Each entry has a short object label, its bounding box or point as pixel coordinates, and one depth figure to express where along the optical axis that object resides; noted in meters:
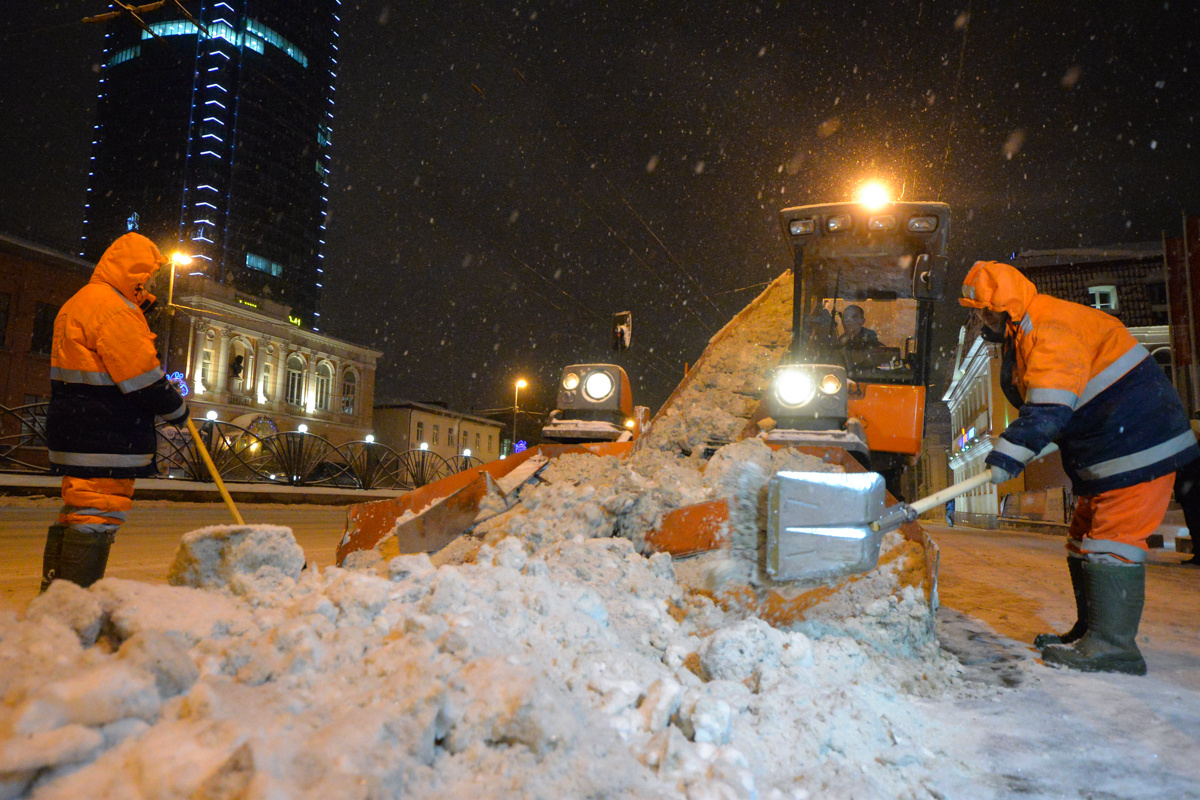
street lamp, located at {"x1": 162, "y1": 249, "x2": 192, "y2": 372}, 16.46
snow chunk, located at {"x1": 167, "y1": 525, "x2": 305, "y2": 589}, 2.52
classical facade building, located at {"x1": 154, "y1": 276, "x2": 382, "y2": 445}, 39.28
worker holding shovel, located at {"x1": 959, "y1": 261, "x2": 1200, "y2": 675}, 3.11
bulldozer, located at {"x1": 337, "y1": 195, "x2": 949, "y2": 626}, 3.01
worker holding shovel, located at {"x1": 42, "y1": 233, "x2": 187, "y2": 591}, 3.23
